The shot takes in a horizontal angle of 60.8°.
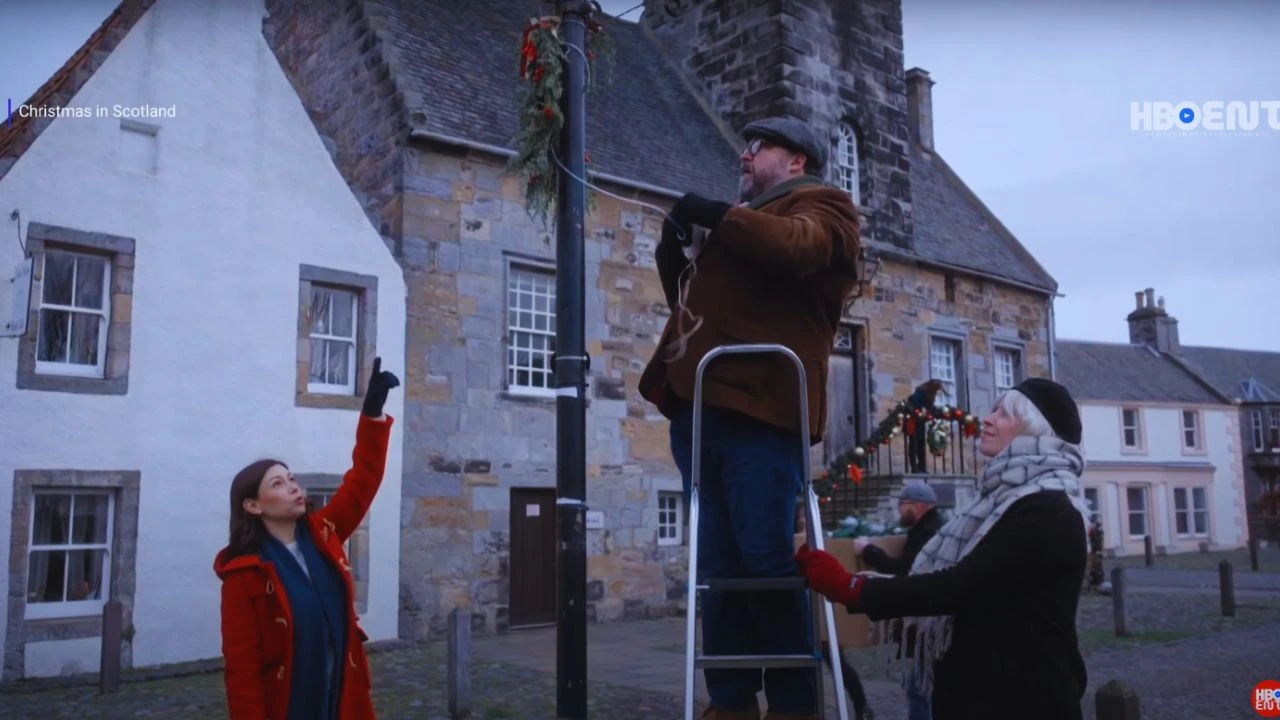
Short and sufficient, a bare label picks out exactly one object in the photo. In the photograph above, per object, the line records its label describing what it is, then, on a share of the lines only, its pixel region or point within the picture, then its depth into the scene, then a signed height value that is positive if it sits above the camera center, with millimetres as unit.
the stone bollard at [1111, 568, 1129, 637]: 12086 -1105
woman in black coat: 3061 -259
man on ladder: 3277 +403
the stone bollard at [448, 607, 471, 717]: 7660 -1175
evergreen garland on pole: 5582 +1978
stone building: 12688 +3413
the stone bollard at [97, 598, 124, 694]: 8883 -1231
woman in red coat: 3514 -363
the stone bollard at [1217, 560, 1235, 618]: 13858 -1152
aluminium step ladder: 3146 -253
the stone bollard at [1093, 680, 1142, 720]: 3549 -656
